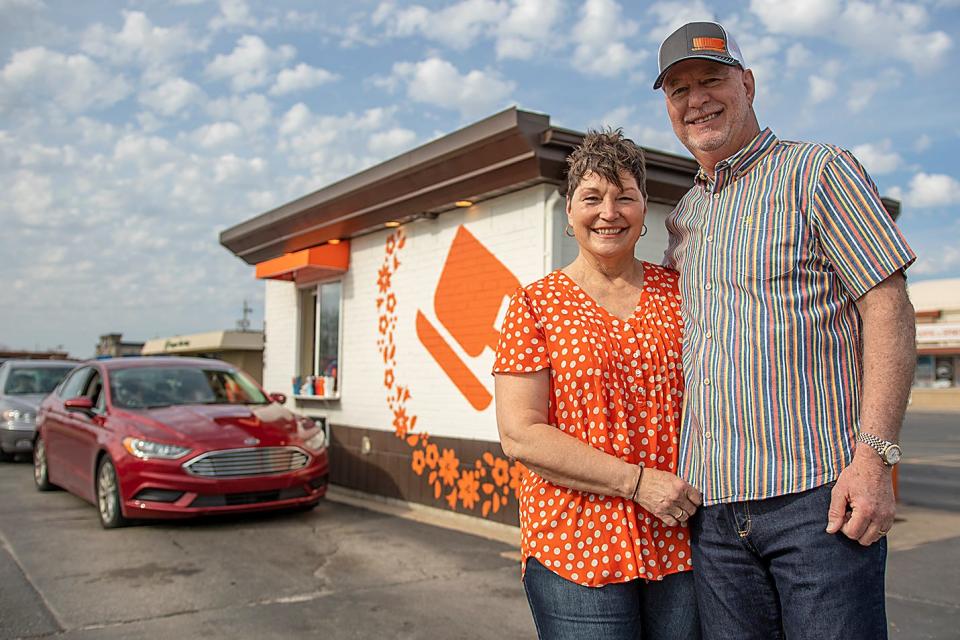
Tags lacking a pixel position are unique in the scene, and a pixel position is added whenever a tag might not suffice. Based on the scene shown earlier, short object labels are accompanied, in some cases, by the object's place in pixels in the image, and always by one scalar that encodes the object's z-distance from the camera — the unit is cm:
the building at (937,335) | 3962
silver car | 1310
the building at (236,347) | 2434
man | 183
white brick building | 731
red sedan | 717
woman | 208
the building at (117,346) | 4376
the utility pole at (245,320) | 6281
